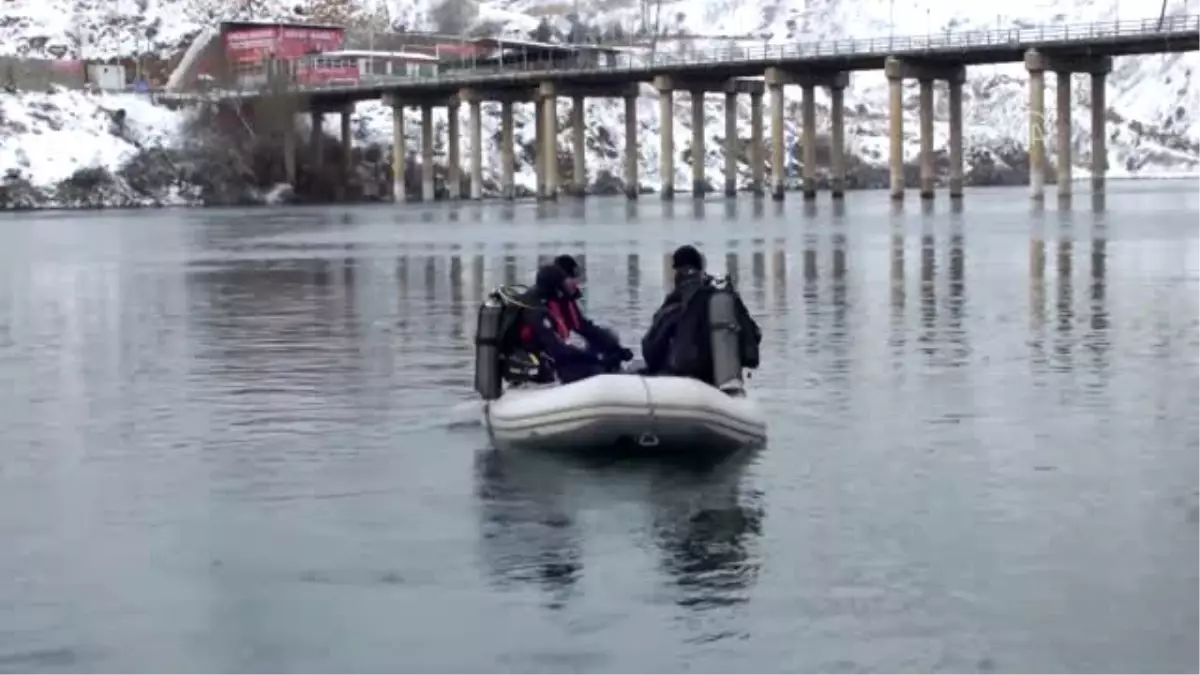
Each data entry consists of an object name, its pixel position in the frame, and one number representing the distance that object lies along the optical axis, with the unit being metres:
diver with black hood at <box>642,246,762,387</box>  22.36
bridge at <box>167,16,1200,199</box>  123.76
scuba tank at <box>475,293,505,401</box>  23.30
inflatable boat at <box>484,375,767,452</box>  21.56
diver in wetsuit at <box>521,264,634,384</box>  22.83
